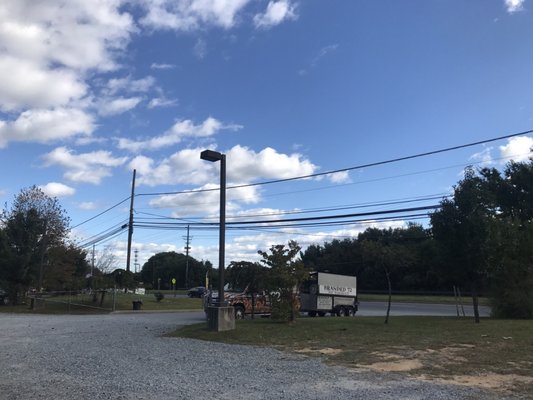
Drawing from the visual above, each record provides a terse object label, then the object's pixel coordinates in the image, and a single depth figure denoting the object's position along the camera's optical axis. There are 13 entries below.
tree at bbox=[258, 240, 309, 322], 20.39
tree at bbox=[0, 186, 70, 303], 38.22
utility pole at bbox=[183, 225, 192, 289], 99.31
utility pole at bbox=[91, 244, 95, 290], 36.19
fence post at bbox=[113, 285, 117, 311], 33.19
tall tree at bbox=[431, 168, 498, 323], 20.75
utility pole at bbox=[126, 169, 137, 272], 38.89
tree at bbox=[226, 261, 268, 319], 24.75
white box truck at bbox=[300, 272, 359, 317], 29.47
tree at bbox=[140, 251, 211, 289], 142.50
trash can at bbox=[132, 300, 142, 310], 34.94
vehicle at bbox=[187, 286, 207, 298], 72.60
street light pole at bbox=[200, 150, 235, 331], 17.27
